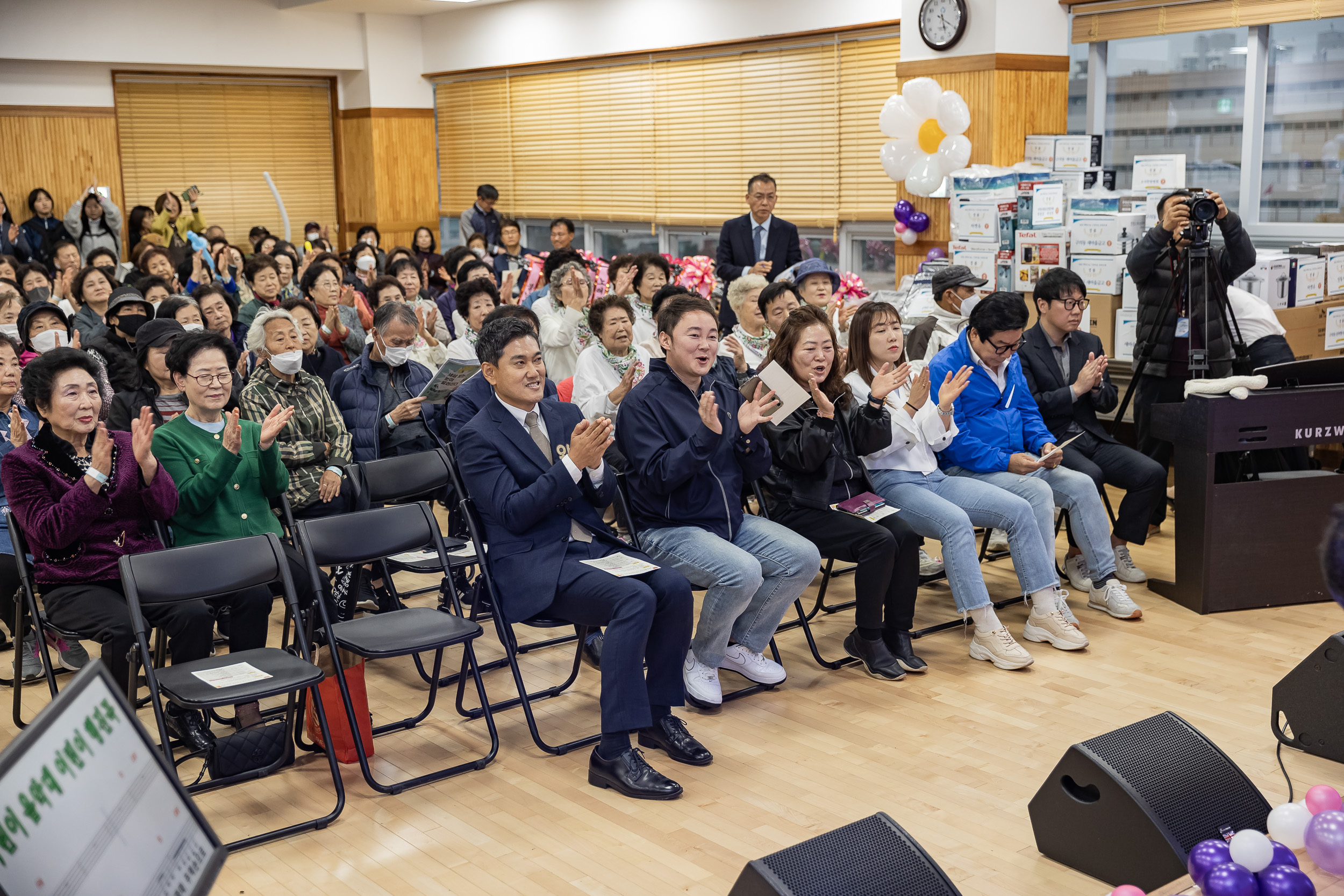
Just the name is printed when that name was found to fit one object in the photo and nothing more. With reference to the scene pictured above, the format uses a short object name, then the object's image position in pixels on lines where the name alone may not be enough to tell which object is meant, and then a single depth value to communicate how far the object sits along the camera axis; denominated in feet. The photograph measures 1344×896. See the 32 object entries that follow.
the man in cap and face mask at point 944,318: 18.98
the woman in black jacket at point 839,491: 13.17
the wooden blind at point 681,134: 27.99
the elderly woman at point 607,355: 16.83
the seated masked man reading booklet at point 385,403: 16.46
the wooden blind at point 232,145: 38.78
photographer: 16.93
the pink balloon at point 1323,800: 7.77
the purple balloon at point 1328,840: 7.16
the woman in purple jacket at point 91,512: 11.20
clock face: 23.15
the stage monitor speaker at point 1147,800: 8.30
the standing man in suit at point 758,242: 24.59
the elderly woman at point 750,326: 17.93
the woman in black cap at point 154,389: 13.99
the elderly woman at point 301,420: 14.29
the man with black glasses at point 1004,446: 15.10
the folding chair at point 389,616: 10.65
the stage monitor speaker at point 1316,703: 10.77
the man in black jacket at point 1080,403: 16.08
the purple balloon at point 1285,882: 6.74
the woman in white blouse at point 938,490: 13.83
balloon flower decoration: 22.90
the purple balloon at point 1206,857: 7.07
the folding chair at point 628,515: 12.65
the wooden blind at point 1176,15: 20.90
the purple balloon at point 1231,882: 6.79
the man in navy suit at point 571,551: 10.82
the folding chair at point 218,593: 9.72
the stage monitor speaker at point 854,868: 6.98
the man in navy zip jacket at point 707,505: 12.20
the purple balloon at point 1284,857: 7.07
